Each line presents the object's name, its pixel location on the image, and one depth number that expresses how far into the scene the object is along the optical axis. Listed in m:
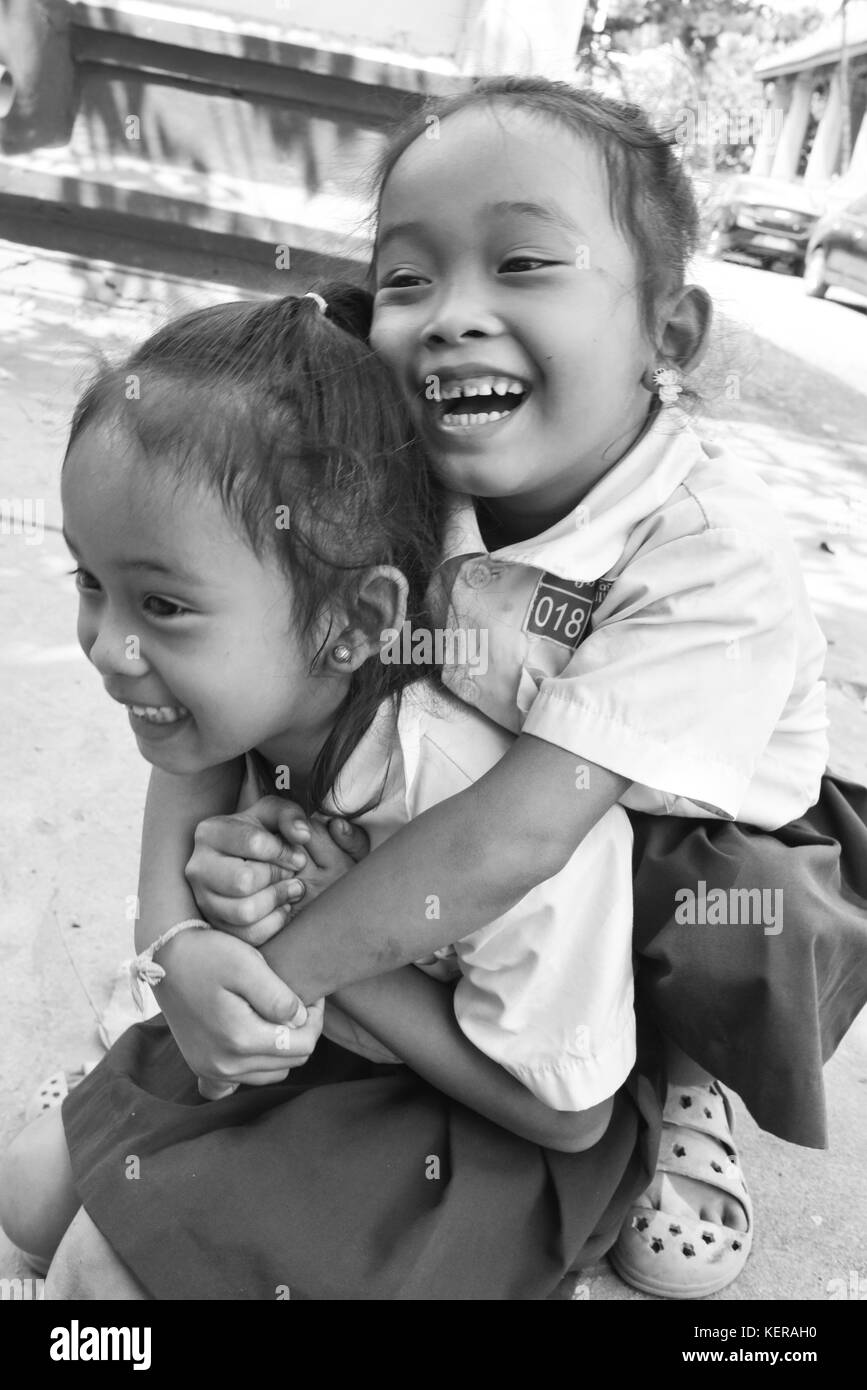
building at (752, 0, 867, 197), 21.47
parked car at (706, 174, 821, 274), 15.69
